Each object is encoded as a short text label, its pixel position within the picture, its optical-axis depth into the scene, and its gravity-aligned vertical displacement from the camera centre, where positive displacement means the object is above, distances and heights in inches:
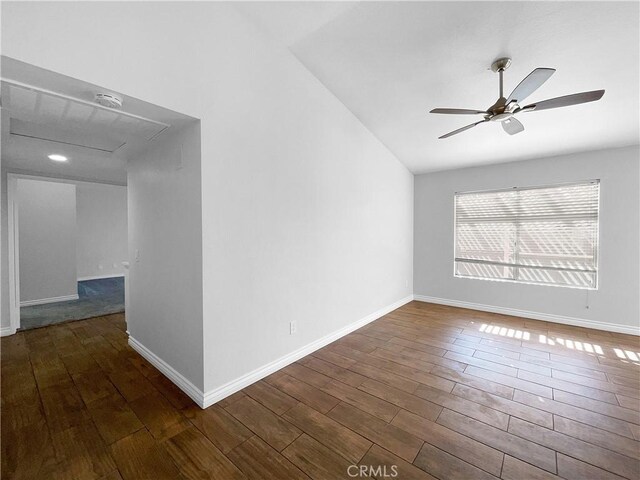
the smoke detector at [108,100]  61.7 +32.8
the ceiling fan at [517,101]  67.1 +39.8
